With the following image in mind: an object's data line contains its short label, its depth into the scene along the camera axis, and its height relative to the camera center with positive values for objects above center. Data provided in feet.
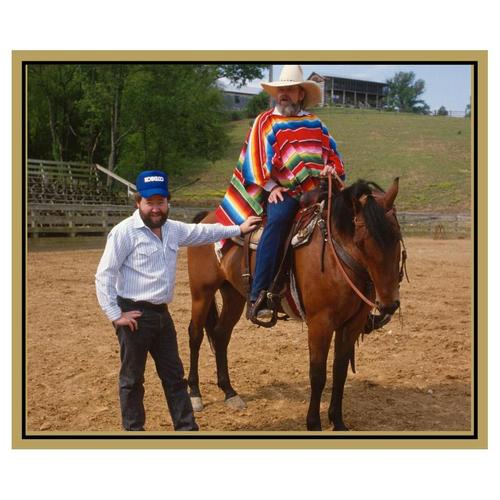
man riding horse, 16.06 +2.48
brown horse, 13.74 -0.77
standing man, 12.97 -0.96
